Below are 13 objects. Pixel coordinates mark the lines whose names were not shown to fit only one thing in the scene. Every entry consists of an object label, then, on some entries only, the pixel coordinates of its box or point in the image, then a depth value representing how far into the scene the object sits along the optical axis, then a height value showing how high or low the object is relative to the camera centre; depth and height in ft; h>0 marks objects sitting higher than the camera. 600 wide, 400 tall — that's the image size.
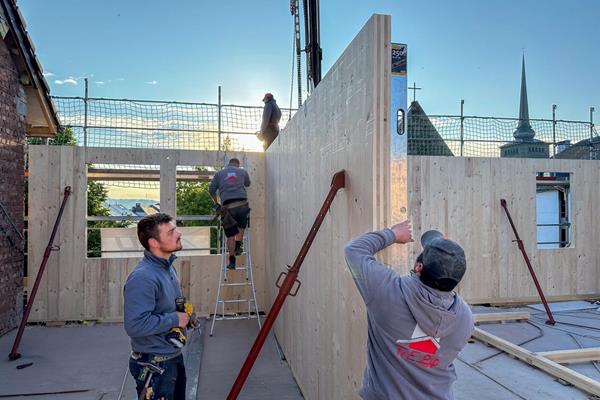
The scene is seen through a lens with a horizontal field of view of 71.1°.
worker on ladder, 19.06 +0.55
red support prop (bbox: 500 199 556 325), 20.26 -2.23
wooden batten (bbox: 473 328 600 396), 11.94 -4.96
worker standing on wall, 22.84 +4.90
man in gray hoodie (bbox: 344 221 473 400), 4.89 -1.34
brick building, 17.95 +3.15
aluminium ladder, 20.02 -3.28
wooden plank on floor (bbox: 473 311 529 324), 20.13 -5.10
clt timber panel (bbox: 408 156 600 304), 23.99 -0.57
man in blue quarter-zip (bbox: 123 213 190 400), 7.44 -1.81
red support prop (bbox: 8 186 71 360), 15.53 -2.84
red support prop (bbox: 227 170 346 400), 8.05 -1.47
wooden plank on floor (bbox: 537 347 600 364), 14.62 -5.05
